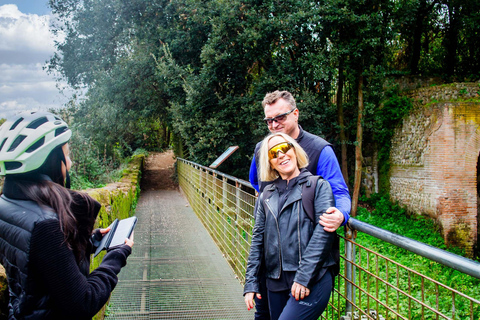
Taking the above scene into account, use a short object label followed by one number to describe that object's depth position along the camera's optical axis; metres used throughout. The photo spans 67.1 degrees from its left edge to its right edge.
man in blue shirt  2.07
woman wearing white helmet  1.35
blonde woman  2.03
